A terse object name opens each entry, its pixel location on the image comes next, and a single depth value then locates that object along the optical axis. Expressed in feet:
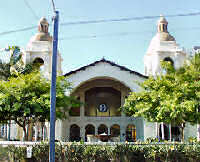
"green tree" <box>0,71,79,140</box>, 62.75
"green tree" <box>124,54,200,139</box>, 64.28
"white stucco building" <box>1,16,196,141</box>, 105.60
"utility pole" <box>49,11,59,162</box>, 32.61
